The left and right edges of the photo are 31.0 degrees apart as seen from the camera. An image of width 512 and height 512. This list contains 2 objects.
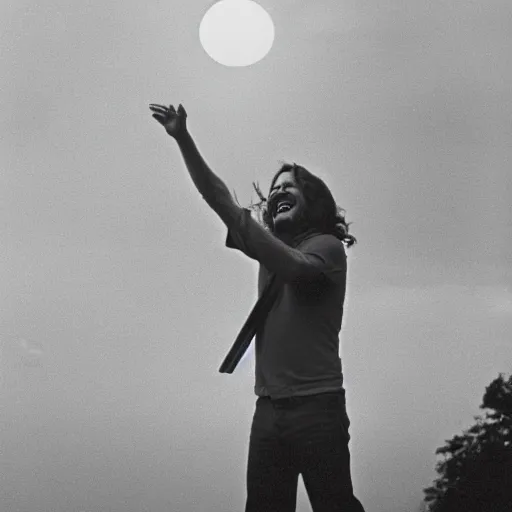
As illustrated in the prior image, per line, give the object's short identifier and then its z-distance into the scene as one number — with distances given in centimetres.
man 395
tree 2156
